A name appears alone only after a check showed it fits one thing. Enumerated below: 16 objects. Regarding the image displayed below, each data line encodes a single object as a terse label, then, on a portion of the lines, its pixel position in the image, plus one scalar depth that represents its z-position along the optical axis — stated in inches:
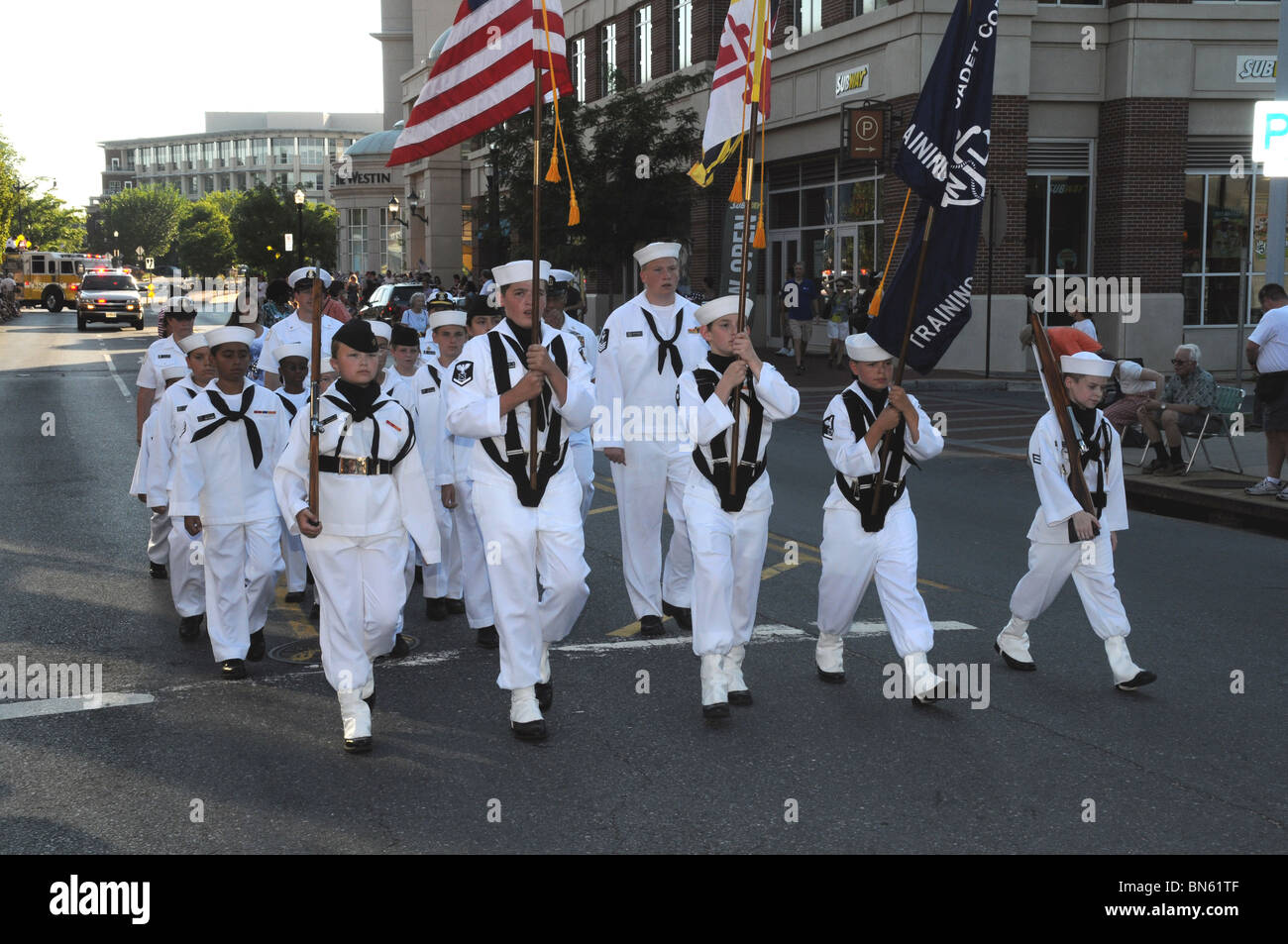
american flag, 267.6
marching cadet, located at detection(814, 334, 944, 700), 246.5
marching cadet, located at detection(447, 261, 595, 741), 231.6
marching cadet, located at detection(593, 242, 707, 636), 312.5
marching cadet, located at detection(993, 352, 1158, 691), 257.6
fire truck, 2655.0
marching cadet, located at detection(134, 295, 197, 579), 360.2
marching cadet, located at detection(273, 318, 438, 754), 228.8
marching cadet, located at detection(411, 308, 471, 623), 323.3
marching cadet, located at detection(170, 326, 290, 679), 275.0
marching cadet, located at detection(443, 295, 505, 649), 296.5
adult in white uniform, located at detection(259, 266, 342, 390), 349.1
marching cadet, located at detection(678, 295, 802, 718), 239.3
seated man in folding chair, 534.6
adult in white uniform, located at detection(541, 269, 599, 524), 330.6
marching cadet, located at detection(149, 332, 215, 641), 299.9
